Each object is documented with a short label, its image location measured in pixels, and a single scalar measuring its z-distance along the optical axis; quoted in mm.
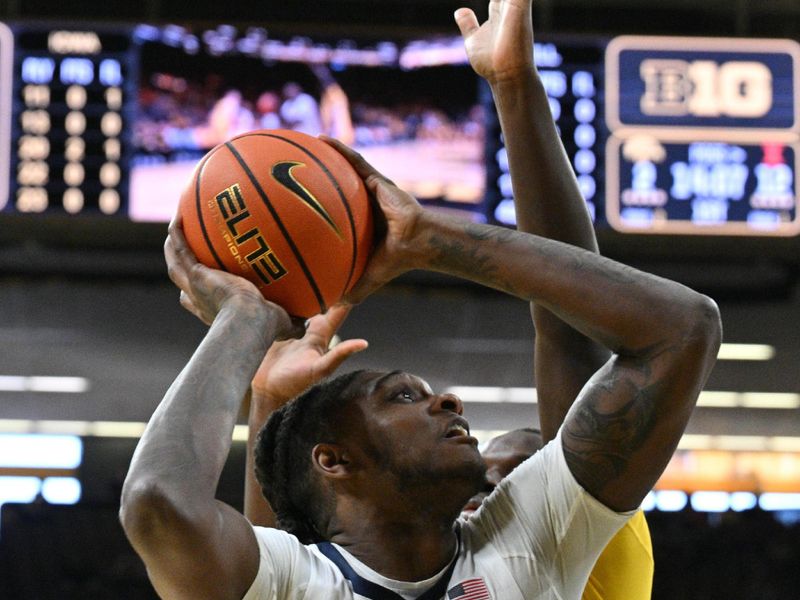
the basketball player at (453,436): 4105
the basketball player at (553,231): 4797
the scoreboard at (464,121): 10789
